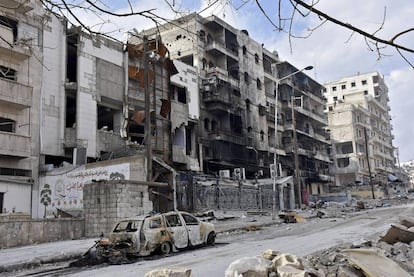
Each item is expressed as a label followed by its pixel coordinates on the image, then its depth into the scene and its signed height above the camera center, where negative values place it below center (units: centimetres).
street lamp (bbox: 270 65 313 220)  3444 +232
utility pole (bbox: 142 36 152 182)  2161 +341
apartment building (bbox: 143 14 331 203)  4316 +1146
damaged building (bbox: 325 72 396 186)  7869 +1361
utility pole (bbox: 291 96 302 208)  3819 +266
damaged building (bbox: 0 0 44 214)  2541 +550
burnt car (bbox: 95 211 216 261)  1301 -92
